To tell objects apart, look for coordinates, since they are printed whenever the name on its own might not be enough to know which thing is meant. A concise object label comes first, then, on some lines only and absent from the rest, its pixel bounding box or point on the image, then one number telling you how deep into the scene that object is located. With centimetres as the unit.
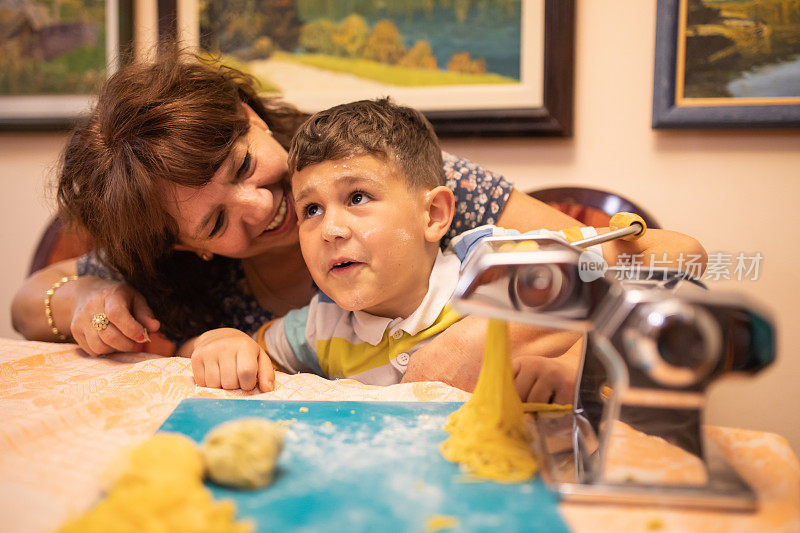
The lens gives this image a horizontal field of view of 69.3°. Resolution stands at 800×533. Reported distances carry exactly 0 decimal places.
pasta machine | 48
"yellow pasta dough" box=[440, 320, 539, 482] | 56
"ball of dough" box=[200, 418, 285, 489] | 52
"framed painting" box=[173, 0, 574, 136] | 145
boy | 88
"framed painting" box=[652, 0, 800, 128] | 130
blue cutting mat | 48
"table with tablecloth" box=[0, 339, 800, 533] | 49
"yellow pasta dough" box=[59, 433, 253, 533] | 45
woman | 97
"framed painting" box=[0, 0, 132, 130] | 174
